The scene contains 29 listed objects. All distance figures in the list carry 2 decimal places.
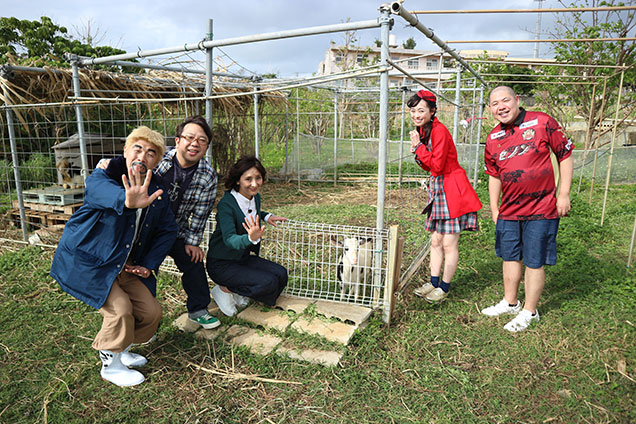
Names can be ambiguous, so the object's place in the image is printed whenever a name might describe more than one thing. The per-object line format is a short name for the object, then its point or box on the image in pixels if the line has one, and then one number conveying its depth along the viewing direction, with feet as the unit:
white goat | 11.24
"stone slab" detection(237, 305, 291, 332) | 10.87
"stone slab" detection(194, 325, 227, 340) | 10.62
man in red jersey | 10.48
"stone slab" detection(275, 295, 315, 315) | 11.36
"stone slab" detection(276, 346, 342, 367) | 9.45
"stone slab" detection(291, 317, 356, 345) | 10.07
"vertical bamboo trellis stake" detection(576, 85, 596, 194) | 28.45
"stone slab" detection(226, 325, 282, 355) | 10.05
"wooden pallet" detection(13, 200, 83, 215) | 18.48
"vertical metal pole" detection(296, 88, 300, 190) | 32.63
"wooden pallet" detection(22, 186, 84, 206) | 18.61
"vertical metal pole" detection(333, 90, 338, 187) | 32.65
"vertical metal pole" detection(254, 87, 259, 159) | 24.37
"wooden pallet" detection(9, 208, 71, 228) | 18.63
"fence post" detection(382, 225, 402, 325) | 10.32
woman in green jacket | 10.78
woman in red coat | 11.71
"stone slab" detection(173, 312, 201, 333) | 11.01
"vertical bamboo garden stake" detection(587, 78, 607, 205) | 25.16
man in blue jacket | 8.23
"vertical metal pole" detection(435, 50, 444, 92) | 16.04
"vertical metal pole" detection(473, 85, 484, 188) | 26.94
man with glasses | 10.19
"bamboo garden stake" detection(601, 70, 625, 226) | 20.43
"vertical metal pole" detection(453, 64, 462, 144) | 20.57
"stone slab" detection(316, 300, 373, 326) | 10.62
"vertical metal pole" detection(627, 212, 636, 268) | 14.74
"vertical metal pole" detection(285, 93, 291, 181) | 32.54
